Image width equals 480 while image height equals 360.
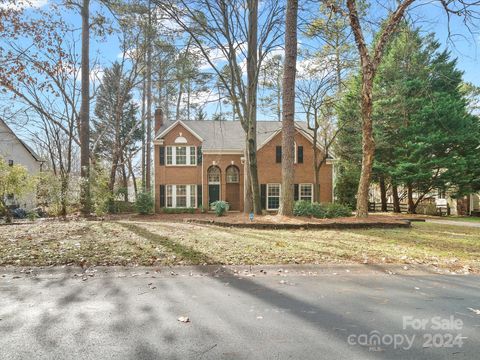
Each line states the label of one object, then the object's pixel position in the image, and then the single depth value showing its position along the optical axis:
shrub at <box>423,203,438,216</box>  23.08
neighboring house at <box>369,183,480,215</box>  23.67
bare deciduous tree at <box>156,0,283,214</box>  13.70
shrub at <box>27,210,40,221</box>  15.02
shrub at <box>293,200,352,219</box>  13.83
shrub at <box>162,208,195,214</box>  22.44
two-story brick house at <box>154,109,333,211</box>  22.92
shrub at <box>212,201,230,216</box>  19.34
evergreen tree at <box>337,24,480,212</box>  21.25
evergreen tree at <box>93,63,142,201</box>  30.16
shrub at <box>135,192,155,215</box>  21.39
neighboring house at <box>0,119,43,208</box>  28.66
